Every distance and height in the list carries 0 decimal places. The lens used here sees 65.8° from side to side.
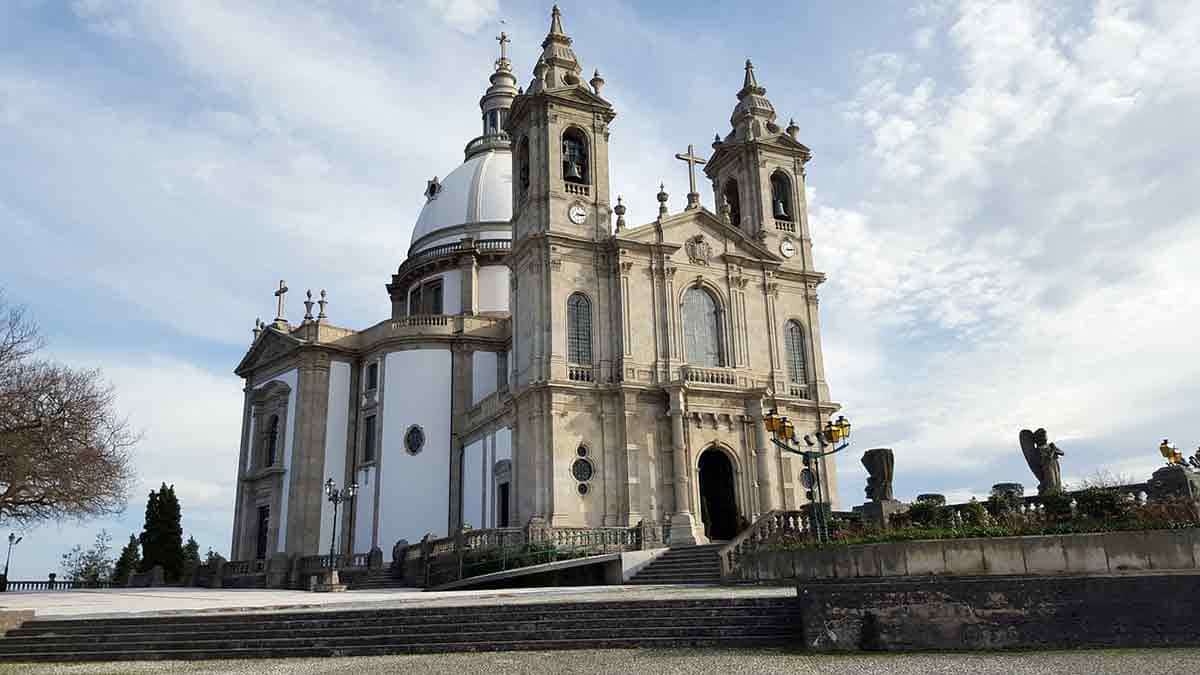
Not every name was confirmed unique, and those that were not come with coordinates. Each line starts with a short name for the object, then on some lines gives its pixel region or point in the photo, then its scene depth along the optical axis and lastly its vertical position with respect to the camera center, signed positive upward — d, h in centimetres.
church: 3195 +831
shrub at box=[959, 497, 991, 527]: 1680 +114
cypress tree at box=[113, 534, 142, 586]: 4631 +212
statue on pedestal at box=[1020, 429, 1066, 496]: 2012 +240
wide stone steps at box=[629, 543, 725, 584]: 2319 +41
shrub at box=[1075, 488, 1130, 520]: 1546 +111
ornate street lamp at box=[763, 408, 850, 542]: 2020 +315
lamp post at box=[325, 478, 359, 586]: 3053 +369
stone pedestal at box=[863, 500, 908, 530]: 1973 +139
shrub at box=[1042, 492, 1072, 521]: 1668 +120
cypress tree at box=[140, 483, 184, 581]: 4644 +329
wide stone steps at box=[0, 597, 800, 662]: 1290 -57
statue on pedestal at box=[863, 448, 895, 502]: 2058 +228
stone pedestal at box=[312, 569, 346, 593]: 3002 +31
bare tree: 2383 +401
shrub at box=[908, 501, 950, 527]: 1802 +119
